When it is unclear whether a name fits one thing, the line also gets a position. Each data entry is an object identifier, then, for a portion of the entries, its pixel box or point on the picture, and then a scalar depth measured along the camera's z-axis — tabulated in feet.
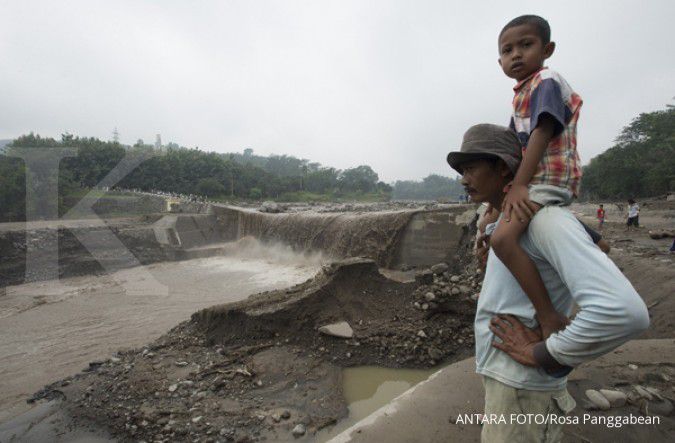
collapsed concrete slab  7.43
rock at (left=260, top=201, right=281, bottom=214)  62.03
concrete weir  30.25
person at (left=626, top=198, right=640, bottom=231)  40.19
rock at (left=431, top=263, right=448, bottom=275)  23.24
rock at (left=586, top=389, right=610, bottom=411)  8.02
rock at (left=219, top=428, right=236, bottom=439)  10.83
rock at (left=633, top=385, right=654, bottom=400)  8.15
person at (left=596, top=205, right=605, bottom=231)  46.24
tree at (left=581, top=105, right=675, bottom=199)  93.61
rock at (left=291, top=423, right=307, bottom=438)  10.85
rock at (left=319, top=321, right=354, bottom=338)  15.85
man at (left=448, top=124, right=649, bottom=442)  2.93
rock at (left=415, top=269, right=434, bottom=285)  20.86
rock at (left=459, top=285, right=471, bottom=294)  17.55
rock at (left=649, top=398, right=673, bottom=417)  7.73
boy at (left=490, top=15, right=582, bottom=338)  3.58
